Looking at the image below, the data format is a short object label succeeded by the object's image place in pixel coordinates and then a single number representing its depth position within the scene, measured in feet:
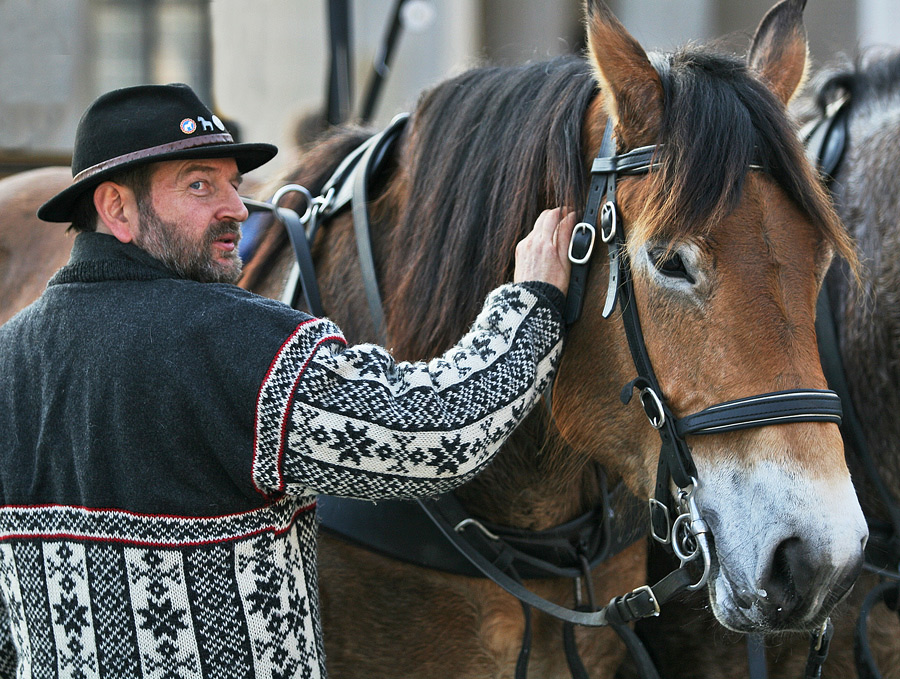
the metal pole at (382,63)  30.71
